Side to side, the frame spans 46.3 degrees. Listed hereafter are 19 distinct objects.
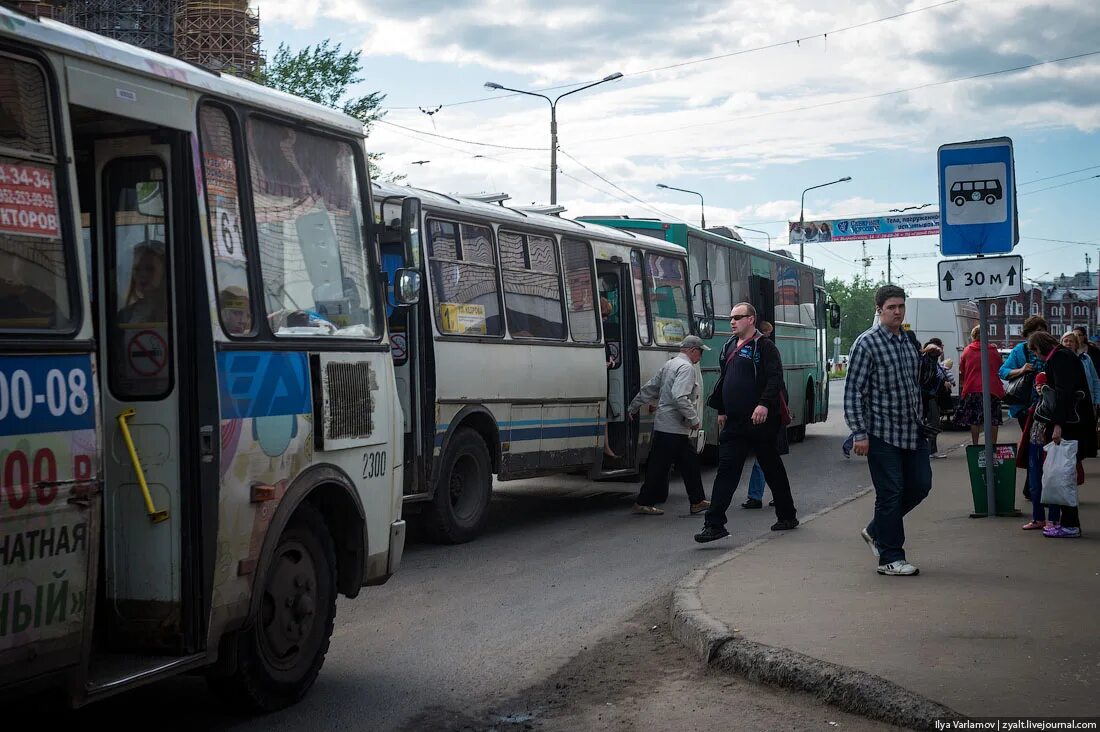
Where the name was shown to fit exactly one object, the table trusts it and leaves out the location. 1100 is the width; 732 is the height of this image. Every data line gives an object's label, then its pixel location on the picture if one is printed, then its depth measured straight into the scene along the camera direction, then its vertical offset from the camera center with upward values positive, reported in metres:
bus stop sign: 10.72 +1.15
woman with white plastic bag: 10.27 -0.66
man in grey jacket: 13.04 -0.75
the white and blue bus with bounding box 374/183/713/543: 10.76 +0.07
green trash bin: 11.80 -1.33
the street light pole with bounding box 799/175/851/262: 66.62 +5.78
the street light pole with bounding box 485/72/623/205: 34.25 +6.22
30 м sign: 10.58 +0.48
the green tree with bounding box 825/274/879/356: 149.00 +4.71
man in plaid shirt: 8.62 -0.54
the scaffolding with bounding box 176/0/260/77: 74.12 +19.89
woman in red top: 19.61 -0.79
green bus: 18.62 +0.83
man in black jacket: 11.01 -0.51
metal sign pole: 10.98 -0.67
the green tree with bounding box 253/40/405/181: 40.22 +9.19
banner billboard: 65.81 +5.86
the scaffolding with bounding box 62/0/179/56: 78.06 +21.76
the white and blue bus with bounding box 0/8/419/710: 4.32 -0.03
